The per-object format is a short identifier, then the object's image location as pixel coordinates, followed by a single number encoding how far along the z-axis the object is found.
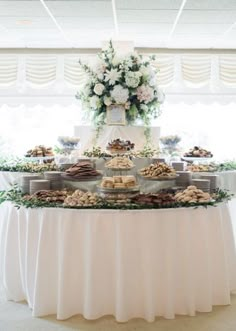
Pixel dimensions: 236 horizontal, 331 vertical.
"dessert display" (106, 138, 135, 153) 3.93
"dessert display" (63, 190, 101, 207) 2.85
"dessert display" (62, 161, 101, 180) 3.30
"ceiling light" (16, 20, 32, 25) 5.00
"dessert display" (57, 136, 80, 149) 4.53
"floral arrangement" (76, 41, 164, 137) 4.35
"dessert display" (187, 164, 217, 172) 4.28
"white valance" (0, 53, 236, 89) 6.73
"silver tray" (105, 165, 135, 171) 3.51
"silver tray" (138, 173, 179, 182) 3.32
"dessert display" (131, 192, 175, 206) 2.86
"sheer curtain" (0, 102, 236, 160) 6.90
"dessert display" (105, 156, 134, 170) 3.51
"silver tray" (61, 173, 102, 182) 3.29
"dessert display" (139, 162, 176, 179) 3.34
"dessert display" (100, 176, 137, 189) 3.08
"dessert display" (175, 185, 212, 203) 2.96
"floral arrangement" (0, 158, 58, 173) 4.22
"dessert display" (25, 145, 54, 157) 4.71
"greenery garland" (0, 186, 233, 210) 2.81
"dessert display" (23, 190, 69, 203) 3.01
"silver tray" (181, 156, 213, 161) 4.64
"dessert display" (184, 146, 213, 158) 4.67
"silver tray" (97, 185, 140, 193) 3.05
